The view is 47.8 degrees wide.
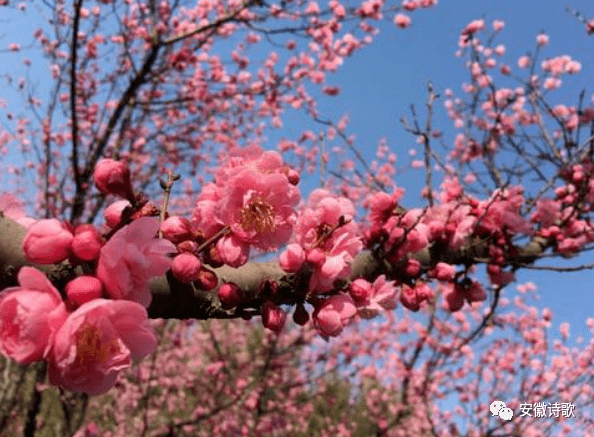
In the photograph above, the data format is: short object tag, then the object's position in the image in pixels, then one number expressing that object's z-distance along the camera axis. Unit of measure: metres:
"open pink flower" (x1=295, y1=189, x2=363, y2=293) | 0.22
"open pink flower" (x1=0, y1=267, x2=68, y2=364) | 0.16
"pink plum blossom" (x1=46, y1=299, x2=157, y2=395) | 0.16
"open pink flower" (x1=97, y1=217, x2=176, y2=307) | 0.17
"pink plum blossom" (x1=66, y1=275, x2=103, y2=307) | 0.16
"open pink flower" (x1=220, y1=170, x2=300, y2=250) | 0.21
